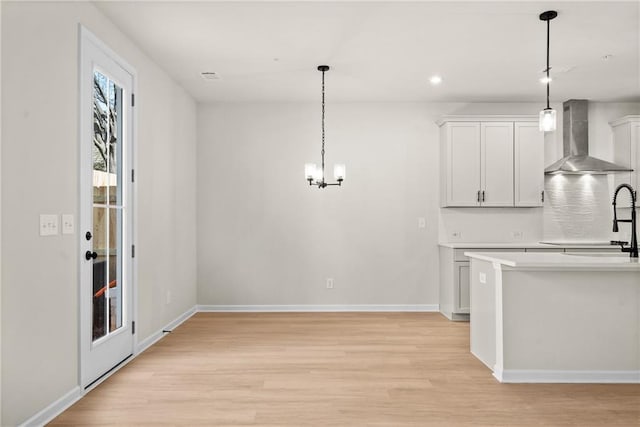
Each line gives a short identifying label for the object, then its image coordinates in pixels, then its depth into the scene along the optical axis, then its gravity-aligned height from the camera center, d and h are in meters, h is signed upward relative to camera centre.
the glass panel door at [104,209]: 3.07 +0.02
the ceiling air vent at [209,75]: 4.79 +1.43
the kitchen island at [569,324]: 3.31 -0.80
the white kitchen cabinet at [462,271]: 5.37 -0.69
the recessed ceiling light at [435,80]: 4.93 +1.43
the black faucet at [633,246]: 3.40 -0.25
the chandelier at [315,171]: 4.78 +0.42
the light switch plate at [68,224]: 2.82 -0.07
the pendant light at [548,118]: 3.27 +0.66
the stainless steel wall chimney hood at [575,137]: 5.61 +0.95
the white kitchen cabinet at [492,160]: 5.66 +0.63
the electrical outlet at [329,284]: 5.98 -0.92
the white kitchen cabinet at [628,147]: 5.66 +0.80
